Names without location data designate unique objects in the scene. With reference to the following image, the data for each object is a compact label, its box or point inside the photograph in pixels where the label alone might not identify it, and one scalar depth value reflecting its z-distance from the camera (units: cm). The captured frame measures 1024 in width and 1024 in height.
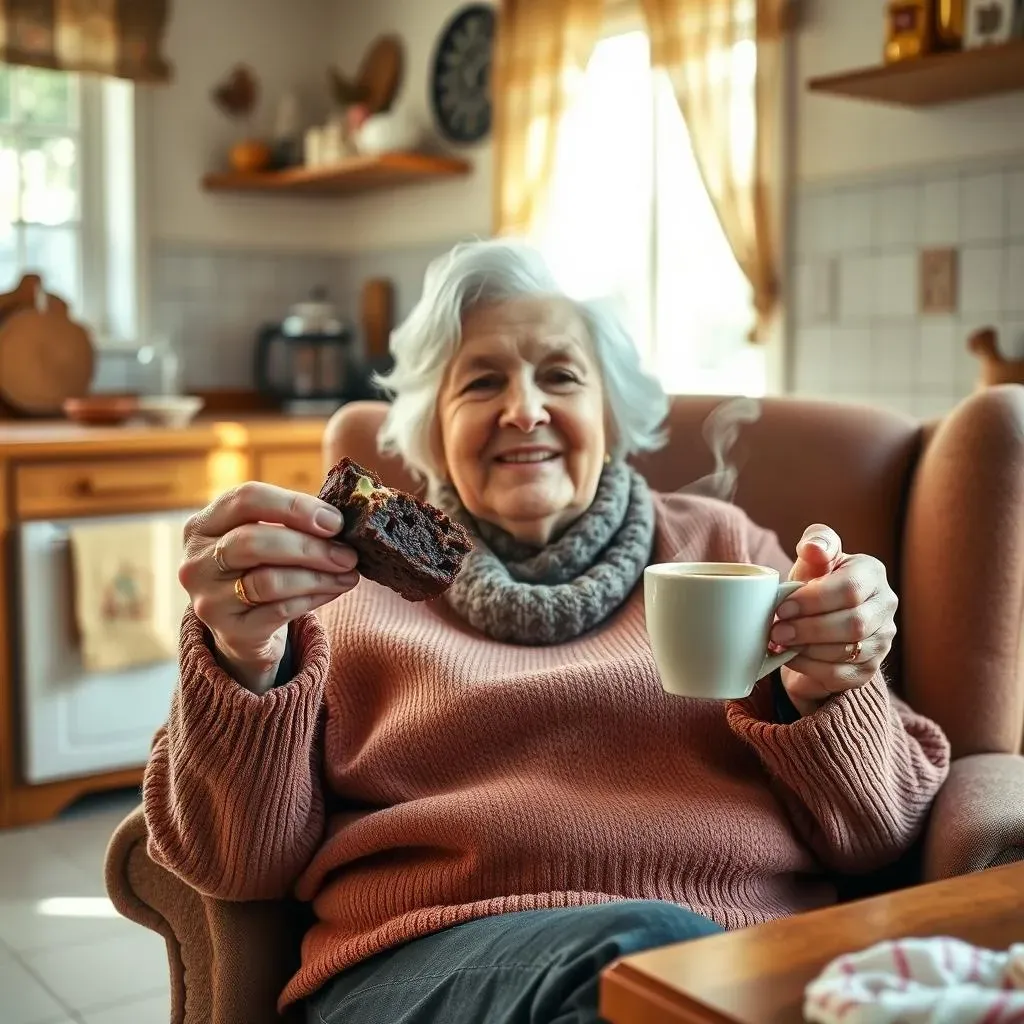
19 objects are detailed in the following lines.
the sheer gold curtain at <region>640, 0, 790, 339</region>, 314
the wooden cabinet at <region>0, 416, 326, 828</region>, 313
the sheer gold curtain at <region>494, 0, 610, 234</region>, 359
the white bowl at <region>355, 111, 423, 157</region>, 408
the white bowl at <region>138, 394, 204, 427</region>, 351
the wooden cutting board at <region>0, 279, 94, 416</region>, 374
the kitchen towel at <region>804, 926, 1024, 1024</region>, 68
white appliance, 314
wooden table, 73
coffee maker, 416
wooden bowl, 350
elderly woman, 116
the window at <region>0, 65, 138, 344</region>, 401
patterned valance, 382
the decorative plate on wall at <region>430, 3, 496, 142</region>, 397
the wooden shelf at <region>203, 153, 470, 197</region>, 401
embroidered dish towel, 318
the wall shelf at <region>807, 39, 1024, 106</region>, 244
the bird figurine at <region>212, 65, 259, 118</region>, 432
